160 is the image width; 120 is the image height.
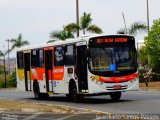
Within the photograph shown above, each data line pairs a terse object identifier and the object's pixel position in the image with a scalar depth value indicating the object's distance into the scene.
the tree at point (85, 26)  49.72
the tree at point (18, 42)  68.03
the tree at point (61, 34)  54.06
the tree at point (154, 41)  52.69
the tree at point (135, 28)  50.09
